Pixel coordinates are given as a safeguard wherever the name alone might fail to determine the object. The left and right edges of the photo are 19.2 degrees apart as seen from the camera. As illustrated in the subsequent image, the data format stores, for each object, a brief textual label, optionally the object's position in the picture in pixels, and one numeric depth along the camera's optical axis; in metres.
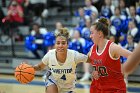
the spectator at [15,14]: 14.90
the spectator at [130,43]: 10.98
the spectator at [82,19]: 12.77
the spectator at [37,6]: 15.47
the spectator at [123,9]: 12.50
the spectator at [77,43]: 12.20
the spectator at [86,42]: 11.66
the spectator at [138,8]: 12.23
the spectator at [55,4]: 16.09
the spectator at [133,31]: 11.54
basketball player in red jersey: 4.97
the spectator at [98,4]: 13.96
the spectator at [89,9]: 13.18
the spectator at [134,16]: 11.86
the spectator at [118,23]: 12.09
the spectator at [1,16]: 15.40
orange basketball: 5.56
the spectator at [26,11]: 15.70
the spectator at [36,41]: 13.35
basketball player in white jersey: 5.51
